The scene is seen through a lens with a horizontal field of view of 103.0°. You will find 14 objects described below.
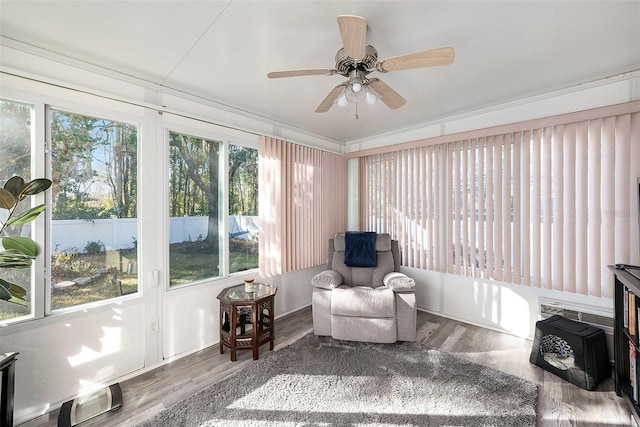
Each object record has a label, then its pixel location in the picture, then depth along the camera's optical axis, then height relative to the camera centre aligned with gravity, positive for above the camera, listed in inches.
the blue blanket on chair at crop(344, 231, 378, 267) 120.8 -17.9
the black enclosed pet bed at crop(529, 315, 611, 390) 75.3 -43.6
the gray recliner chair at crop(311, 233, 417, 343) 97.7 -38.1
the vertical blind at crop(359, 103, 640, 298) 84.3 +4.2
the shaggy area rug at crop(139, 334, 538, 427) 64.3 -51.9
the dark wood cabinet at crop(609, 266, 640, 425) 63.2 -33.7
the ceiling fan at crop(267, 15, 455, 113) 48.4 +33.2
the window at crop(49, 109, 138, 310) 74.1 +1.6
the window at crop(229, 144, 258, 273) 112.1 +2.4
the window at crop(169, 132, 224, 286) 95.0 +1.9
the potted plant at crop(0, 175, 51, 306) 54.1 -5.8
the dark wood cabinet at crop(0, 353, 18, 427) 54.1 -37.8
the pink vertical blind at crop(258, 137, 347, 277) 117.9 +5.0
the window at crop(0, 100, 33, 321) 65.6 +15.1
